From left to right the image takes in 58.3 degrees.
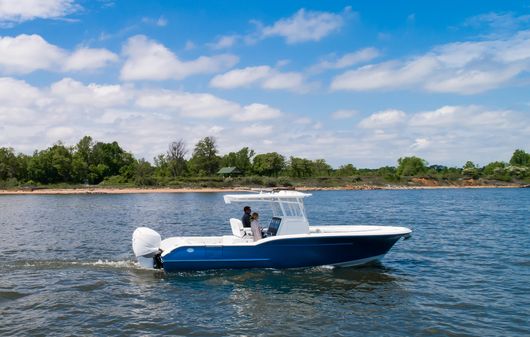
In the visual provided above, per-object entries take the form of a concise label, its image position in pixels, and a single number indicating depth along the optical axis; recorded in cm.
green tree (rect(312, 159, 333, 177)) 14238
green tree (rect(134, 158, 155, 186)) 11181
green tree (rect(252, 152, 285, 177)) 13000
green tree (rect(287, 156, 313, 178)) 13275
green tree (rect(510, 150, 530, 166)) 17825
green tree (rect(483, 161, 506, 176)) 15765
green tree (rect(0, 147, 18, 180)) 11675
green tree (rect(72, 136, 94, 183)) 11806
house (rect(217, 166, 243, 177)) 12664
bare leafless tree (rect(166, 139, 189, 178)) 13125
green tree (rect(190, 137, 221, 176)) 13362
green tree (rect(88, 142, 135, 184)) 12206
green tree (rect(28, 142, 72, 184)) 11638
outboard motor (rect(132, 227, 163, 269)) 1762
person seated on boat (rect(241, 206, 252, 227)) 1886
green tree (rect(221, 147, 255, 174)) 13525
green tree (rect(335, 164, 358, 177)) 14850
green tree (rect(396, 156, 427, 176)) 15812
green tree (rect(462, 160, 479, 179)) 14525
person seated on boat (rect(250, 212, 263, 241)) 1797
